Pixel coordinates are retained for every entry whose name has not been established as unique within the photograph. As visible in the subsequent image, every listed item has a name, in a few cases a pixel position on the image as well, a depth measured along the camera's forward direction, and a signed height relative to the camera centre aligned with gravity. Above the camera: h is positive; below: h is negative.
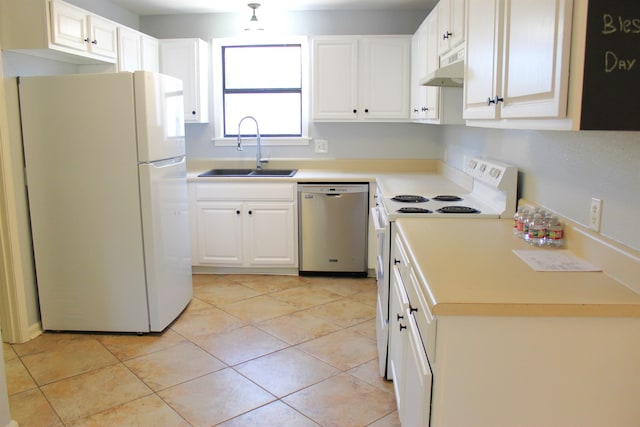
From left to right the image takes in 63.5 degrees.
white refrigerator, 3.02 -0.37
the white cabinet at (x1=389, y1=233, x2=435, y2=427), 1.51 -0.72
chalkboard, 1.19 +0.16
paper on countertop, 1.70 -0.43
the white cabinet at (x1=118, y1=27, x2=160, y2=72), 3.86 +0.65
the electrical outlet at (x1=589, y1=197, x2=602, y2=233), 1.75 -0.27
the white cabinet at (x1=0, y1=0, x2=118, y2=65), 2.93 +0.61
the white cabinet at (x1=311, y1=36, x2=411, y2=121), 4.39 +0.49
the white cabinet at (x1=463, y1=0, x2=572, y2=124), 1.33 +0.24
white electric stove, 2.55 -0.39
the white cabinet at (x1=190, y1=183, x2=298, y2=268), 4.33 -0.75
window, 4.75 +0.41
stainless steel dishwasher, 4.25 -0.76
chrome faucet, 4.74 -0.11
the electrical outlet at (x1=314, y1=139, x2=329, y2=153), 4.83 -0.11
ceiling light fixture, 4.35 +0.95
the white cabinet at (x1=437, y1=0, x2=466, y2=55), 2.55 +0.58
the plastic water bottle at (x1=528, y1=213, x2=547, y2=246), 2.01 -0.37
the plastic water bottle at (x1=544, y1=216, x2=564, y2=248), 1.98 -0.38
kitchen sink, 4.58 -0.34
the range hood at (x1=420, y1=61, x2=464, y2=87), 2.68 +0.32
